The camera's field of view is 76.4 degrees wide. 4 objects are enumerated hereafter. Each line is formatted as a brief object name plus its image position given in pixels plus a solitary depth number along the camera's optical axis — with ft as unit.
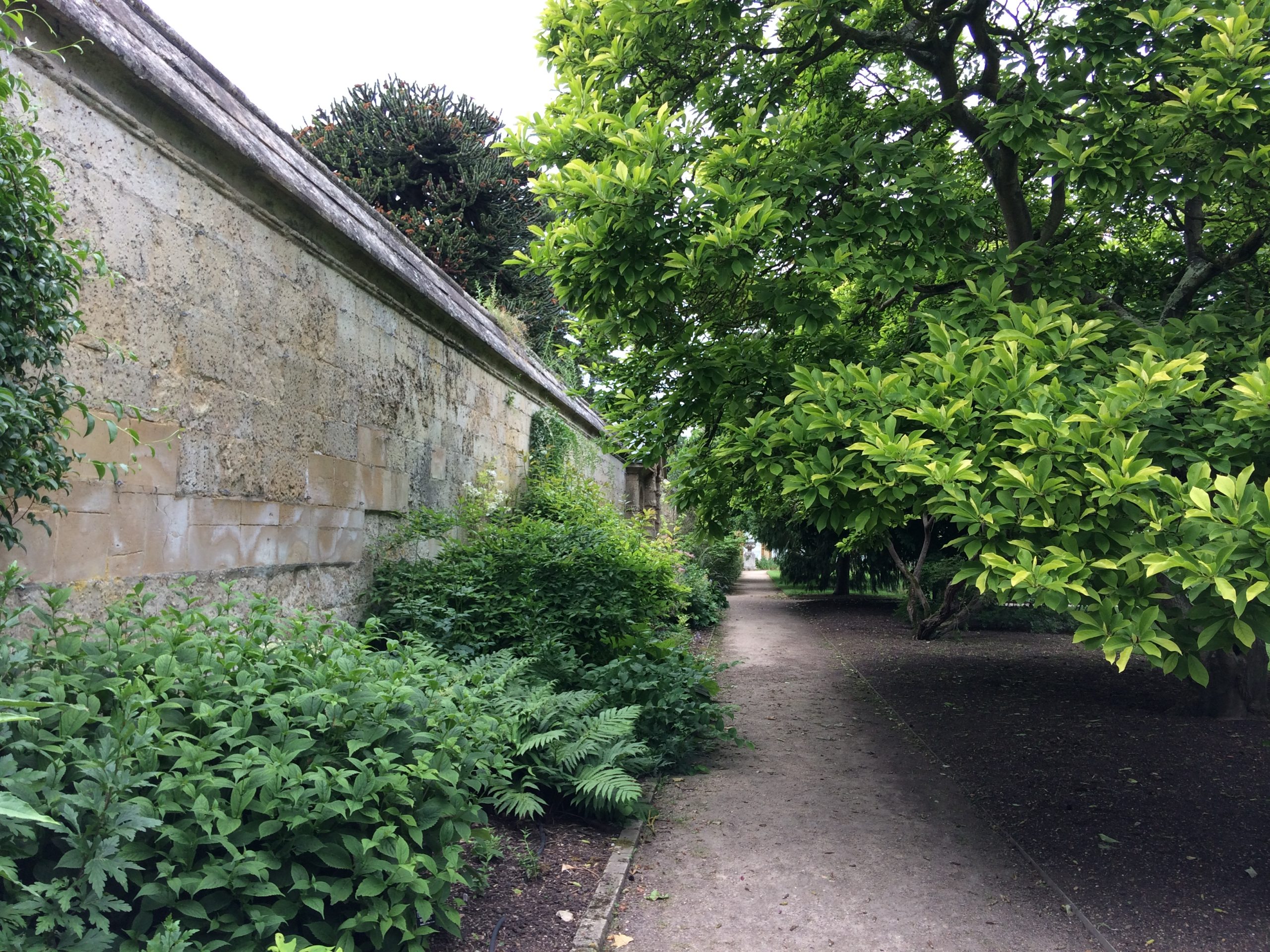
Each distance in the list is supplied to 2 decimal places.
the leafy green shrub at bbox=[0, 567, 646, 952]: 6.64
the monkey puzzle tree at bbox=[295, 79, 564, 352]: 54.03
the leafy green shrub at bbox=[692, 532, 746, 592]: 58.03
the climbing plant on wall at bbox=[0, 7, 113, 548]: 8.20
